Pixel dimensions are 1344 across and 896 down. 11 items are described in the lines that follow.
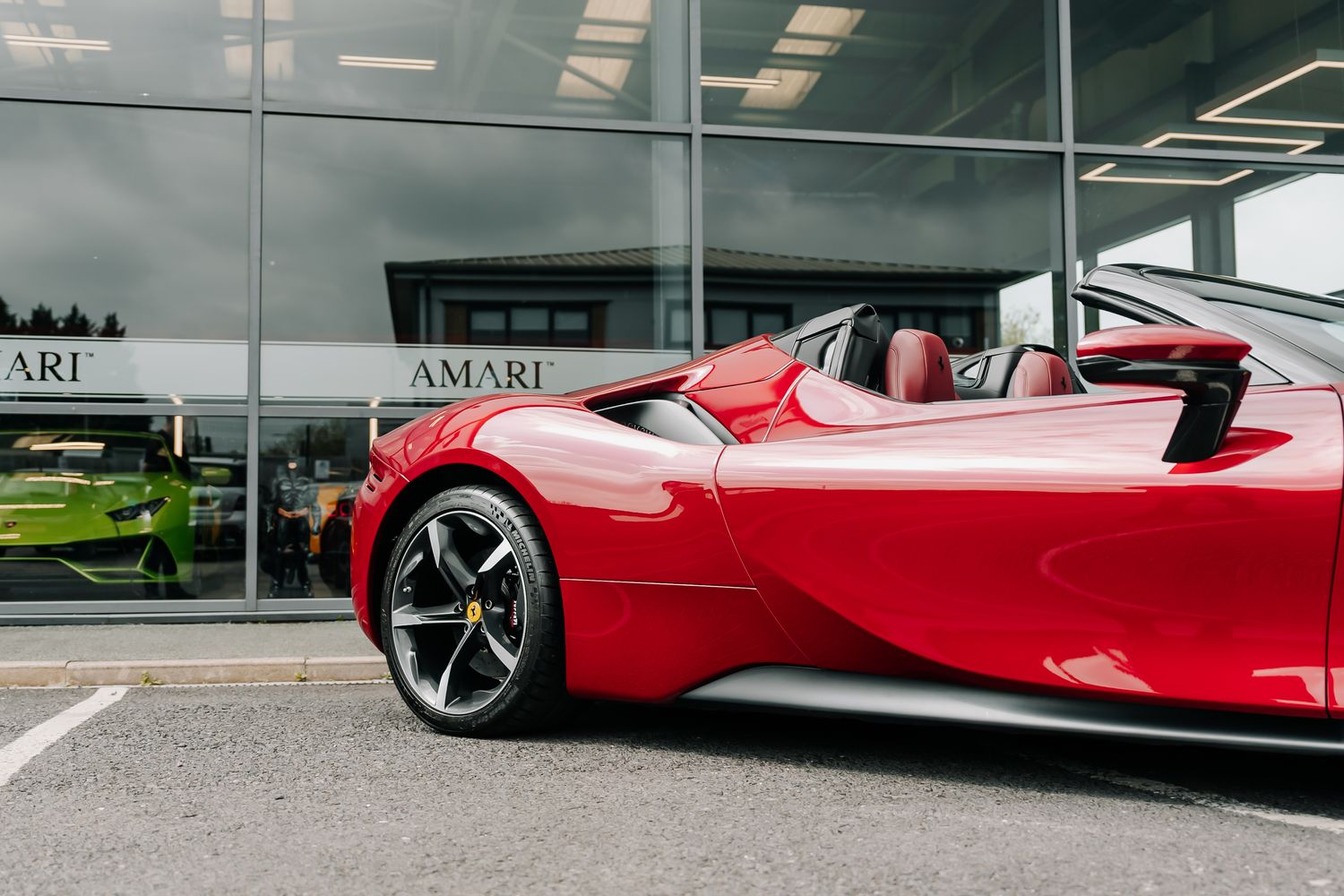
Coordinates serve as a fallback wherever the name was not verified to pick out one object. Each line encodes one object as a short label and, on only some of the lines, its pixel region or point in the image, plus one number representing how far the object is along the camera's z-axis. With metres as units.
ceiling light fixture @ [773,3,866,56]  7.35
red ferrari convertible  2.21
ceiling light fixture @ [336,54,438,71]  6.91
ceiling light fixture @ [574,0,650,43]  7.20
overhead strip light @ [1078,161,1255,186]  7.43
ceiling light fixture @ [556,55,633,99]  7.09
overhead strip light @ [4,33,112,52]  6.62
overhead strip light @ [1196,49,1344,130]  7.66
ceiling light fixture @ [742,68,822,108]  7.20
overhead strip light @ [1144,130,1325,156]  7.51
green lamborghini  6.31
